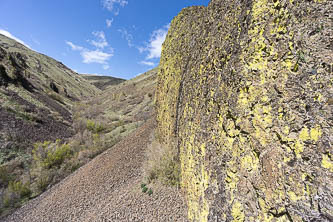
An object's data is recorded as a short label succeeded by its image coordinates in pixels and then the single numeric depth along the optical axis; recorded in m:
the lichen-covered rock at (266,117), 1.54
